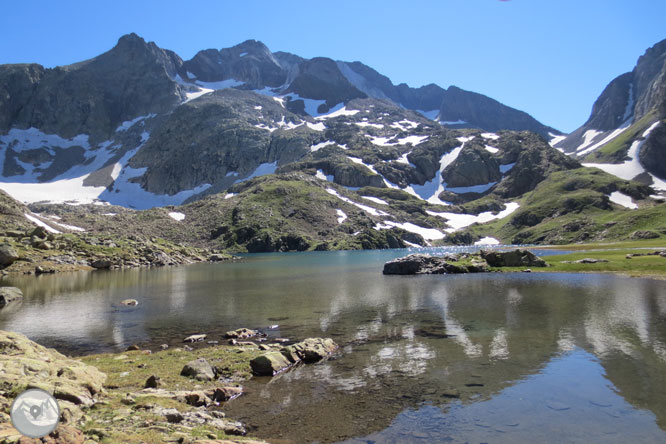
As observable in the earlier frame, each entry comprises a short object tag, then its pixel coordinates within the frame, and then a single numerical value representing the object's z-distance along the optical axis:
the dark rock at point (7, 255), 79.69
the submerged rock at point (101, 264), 98.38
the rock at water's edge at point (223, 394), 17.94
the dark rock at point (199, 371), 20.59
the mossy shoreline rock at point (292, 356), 21.53
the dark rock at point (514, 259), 78.75
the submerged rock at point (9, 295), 46.84
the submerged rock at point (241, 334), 31.03
